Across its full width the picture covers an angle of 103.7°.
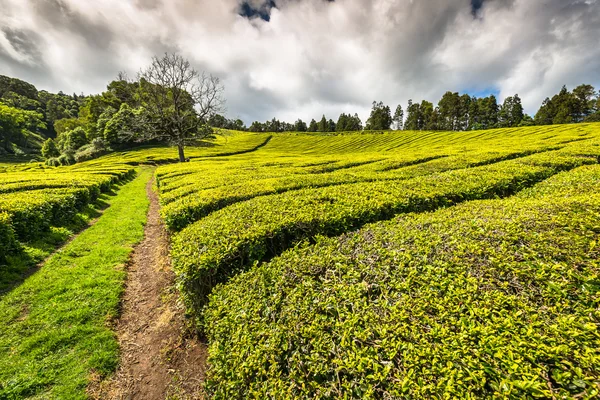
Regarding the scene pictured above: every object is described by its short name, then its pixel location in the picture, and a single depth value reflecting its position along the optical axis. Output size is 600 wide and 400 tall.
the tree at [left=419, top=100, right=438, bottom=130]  94.69
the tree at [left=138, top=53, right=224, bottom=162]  32.50
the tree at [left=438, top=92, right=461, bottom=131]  89.06
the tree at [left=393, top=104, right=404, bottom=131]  113.00
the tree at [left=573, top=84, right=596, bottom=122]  72.06
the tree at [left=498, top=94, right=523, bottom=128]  83.89
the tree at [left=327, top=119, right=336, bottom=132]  120.93
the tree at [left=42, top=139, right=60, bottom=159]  60.72
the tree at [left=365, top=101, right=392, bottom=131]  103.50
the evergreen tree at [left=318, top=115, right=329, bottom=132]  117.81
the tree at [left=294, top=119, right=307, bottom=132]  125.14
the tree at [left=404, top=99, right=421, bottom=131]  99.44
